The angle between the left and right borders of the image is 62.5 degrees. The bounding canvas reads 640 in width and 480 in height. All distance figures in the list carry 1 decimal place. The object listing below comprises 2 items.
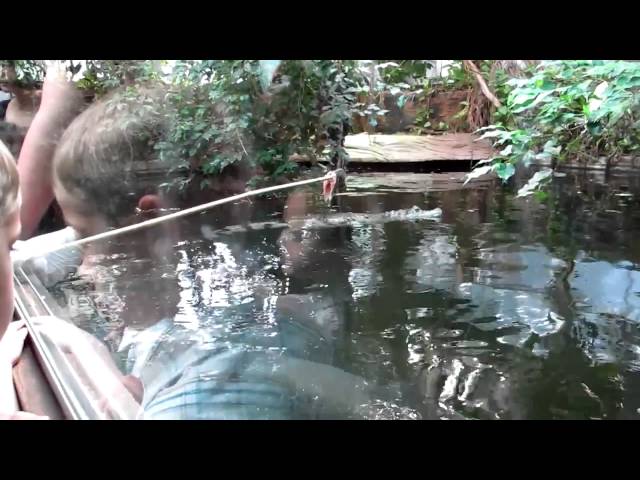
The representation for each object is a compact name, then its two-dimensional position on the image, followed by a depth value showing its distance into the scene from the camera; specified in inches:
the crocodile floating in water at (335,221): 108.7
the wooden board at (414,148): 83.4
